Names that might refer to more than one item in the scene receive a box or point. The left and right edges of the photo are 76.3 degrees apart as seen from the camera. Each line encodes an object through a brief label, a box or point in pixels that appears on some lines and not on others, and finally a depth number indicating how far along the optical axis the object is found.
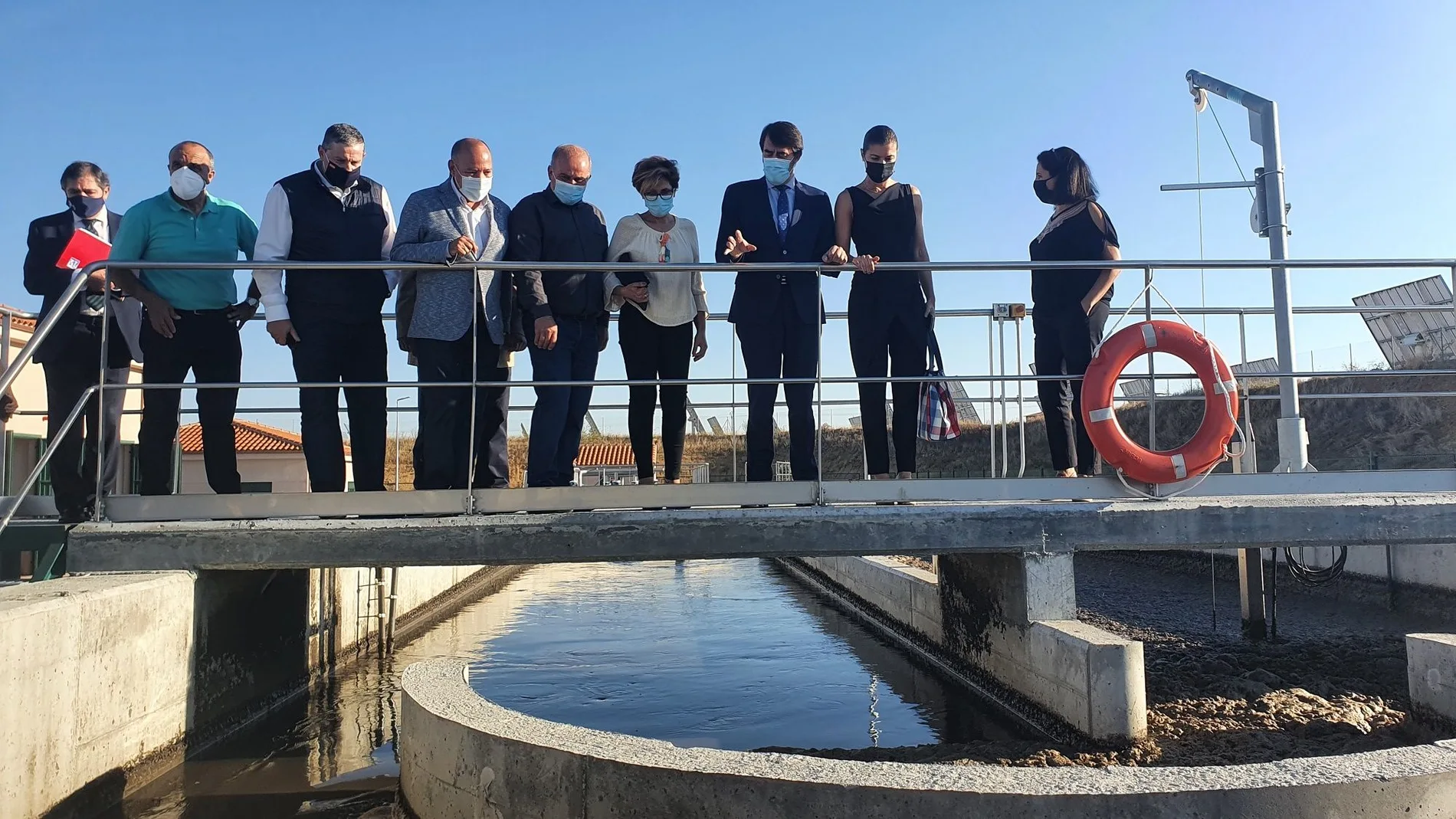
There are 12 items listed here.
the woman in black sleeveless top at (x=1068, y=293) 5.09
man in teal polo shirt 4.53
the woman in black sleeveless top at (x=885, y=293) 4.91
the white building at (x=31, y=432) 11.52
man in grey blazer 4.55
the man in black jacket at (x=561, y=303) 4.64
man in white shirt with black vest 4.54
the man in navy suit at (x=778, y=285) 4.84
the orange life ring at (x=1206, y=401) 4.59
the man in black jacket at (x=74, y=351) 4.64
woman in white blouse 4.79
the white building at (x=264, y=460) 20.97
